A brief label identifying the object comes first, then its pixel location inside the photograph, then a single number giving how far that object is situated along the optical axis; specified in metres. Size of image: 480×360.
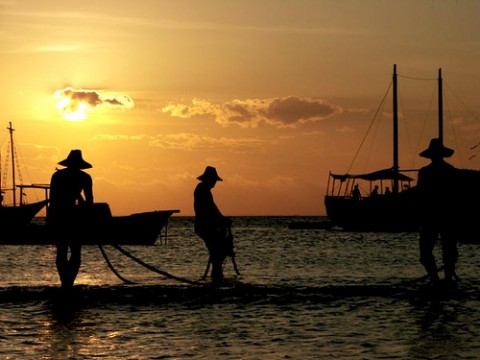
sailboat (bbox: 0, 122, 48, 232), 53.44
